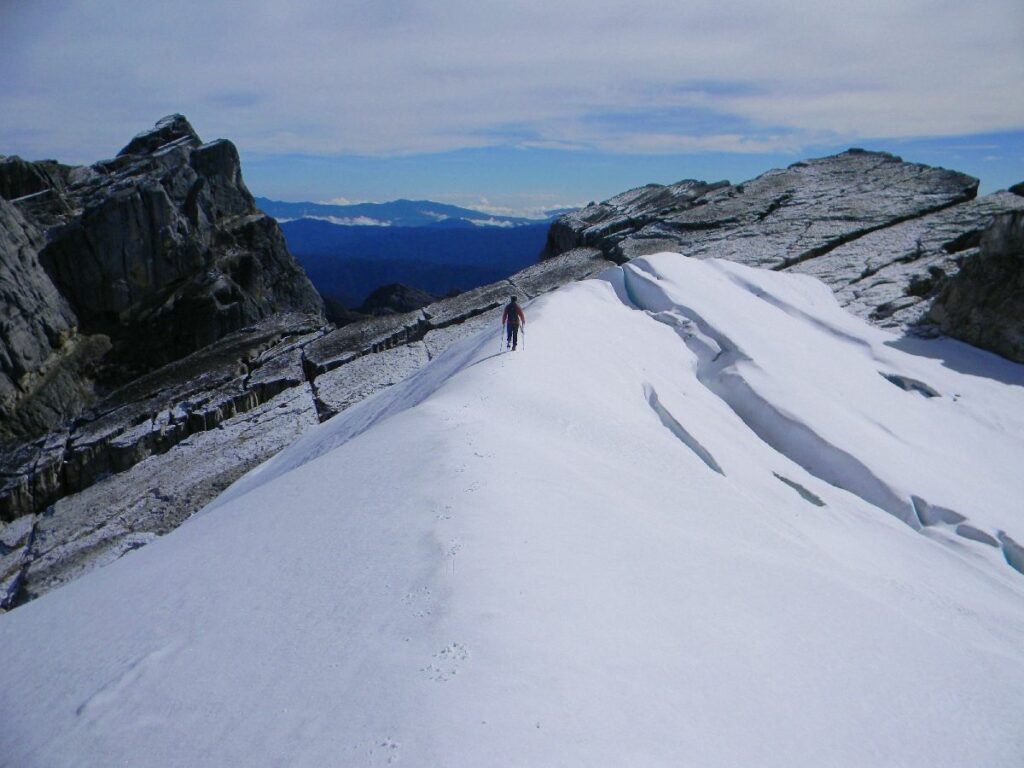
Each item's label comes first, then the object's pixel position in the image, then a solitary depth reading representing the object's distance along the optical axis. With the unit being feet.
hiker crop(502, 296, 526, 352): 48.03
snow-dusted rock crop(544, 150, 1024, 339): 76.43
